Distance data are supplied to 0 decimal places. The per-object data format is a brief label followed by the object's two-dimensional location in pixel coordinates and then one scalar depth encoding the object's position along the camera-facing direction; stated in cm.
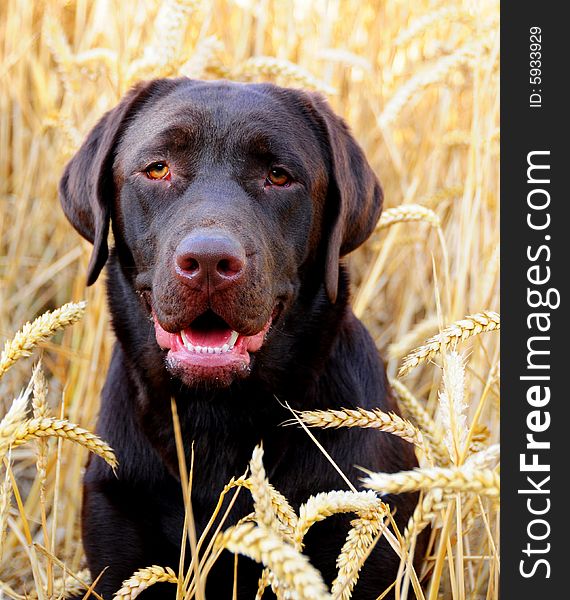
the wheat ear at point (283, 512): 91
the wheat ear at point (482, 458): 87
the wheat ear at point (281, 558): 75
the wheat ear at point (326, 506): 87
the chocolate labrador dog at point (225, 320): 109
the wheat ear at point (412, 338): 128
